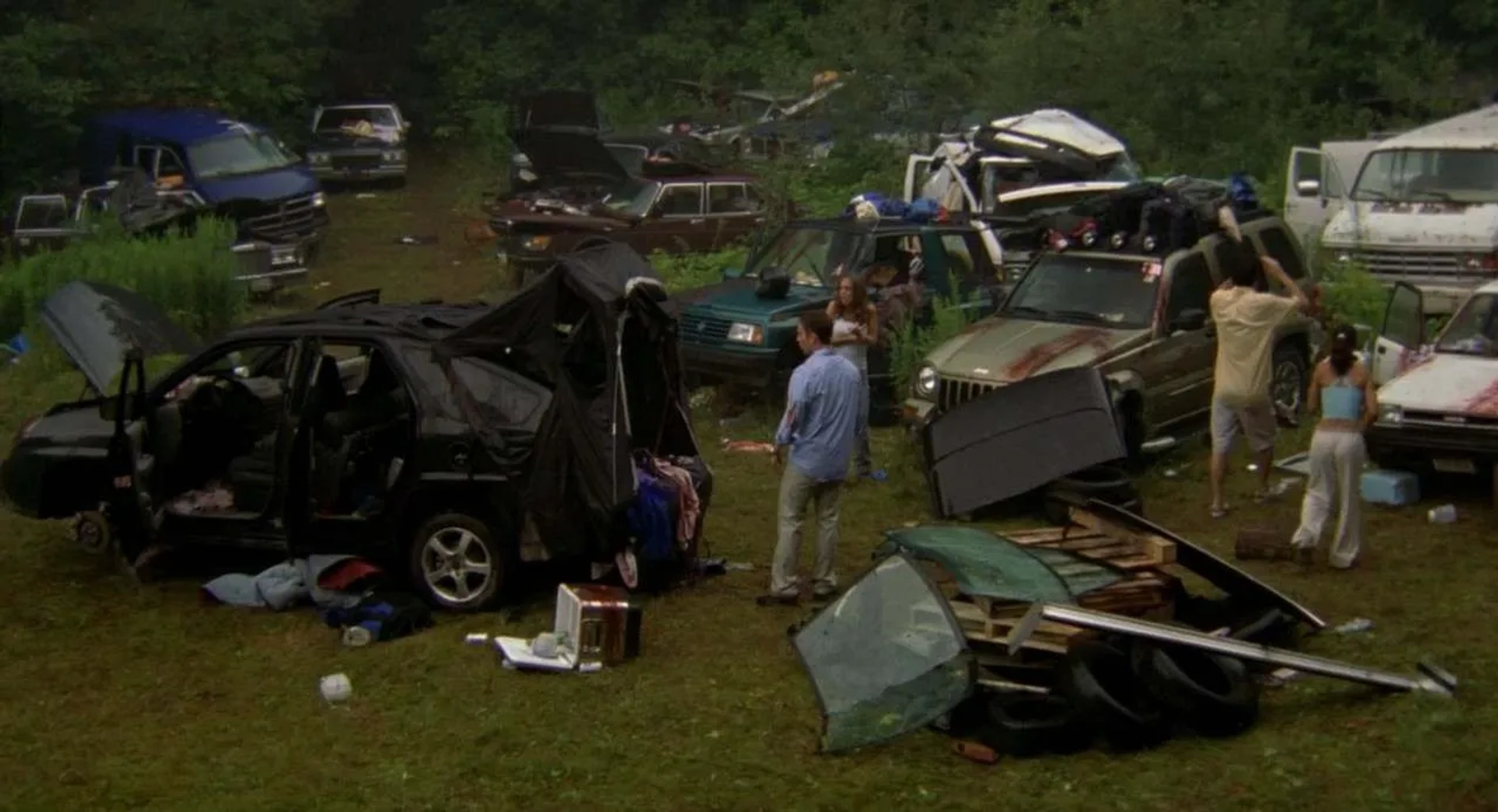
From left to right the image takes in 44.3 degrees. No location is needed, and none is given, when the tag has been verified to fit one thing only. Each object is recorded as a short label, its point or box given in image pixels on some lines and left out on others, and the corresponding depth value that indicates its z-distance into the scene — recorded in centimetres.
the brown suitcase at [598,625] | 929
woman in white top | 1313
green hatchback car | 1560
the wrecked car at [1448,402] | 1220
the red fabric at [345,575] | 1033
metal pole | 795
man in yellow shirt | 1202
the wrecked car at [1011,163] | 2228
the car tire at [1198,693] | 786
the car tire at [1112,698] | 775
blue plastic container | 1266
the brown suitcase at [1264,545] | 1123
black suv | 1006
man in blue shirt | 1012
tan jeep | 1356
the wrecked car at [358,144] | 3284
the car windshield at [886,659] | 795
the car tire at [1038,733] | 783
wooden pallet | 846
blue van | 2456
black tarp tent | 997
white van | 1827
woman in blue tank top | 1090
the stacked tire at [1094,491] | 1213
